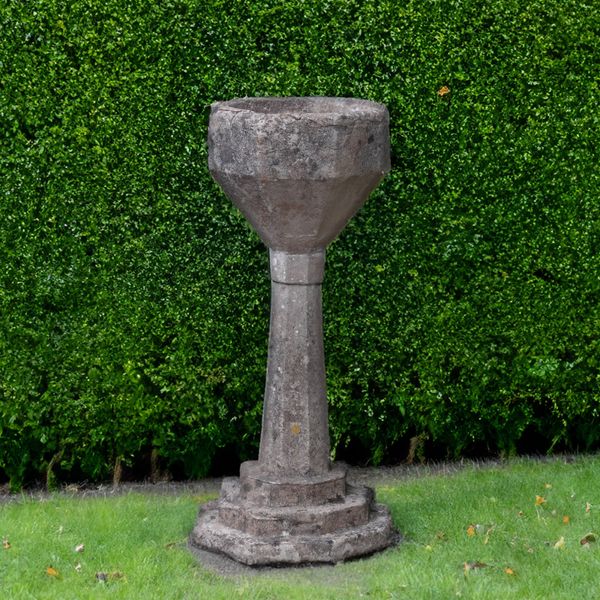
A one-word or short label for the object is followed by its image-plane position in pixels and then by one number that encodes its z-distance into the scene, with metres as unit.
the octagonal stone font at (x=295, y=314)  6.00
